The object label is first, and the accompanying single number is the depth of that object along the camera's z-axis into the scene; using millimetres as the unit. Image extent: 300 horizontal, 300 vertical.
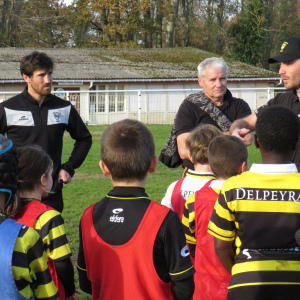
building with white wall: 25366
